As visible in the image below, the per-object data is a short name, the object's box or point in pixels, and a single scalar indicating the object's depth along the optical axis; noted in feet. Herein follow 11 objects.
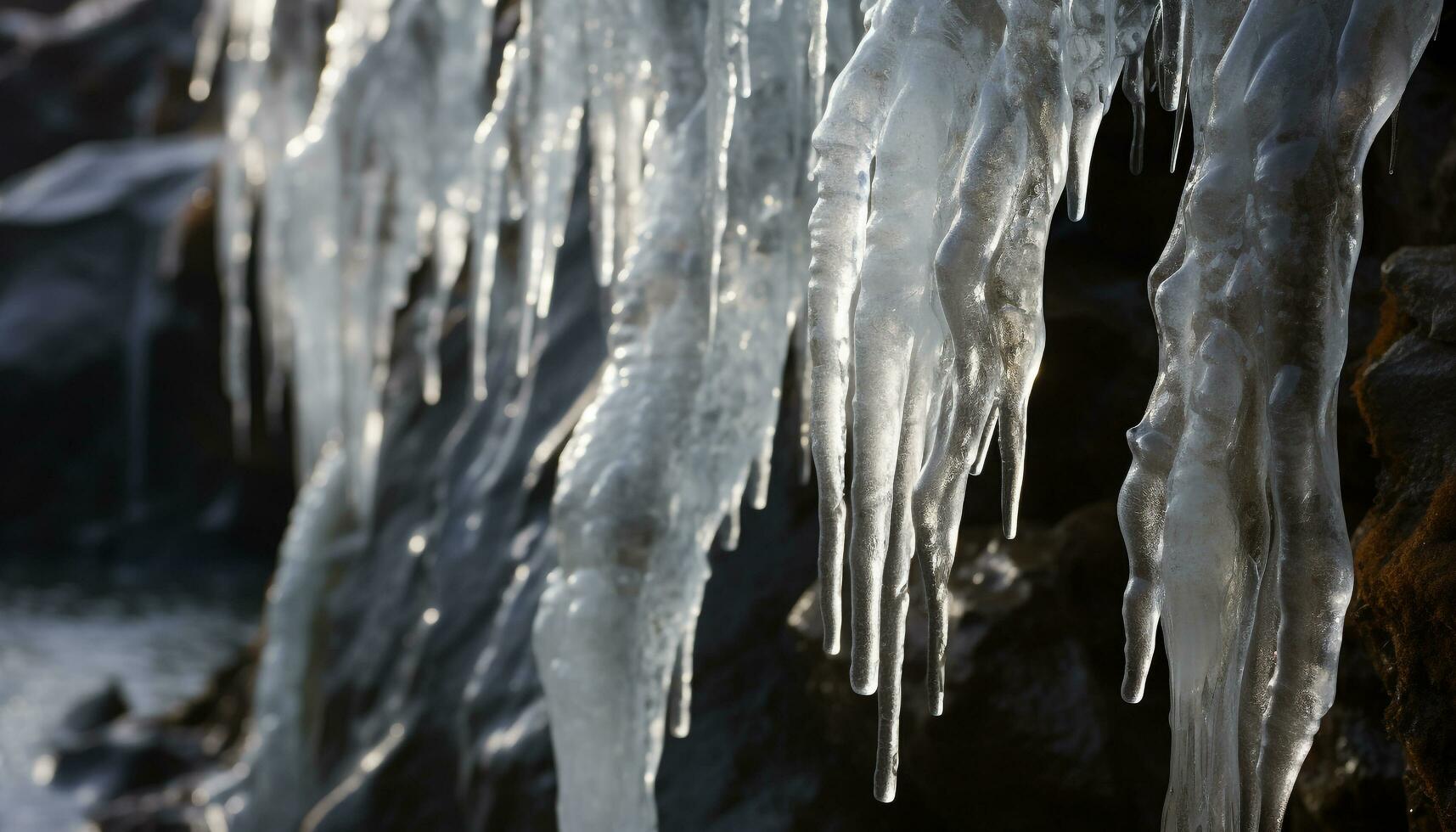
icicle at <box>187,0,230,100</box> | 15.14
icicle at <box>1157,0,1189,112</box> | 5.19
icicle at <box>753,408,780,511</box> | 7.88
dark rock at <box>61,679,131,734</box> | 18.90
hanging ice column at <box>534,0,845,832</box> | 7.43
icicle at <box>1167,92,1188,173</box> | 5.63
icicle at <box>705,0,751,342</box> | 7.27
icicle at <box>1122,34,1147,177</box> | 5.89
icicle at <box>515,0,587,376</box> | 9.52
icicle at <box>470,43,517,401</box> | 10.10
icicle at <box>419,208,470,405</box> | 12.77
